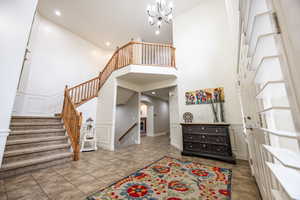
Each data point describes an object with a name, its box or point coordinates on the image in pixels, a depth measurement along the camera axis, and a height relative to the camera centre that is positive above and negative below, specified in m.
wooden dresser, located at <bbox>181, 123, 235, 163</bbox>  2.72 -0.52
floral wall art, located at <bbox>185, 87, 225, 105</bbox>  3.37 +0.76
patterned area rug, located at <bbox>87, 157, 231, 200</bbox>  1.51 -0.97
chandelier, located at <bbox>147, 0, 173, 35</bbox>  4.34 +4.28
